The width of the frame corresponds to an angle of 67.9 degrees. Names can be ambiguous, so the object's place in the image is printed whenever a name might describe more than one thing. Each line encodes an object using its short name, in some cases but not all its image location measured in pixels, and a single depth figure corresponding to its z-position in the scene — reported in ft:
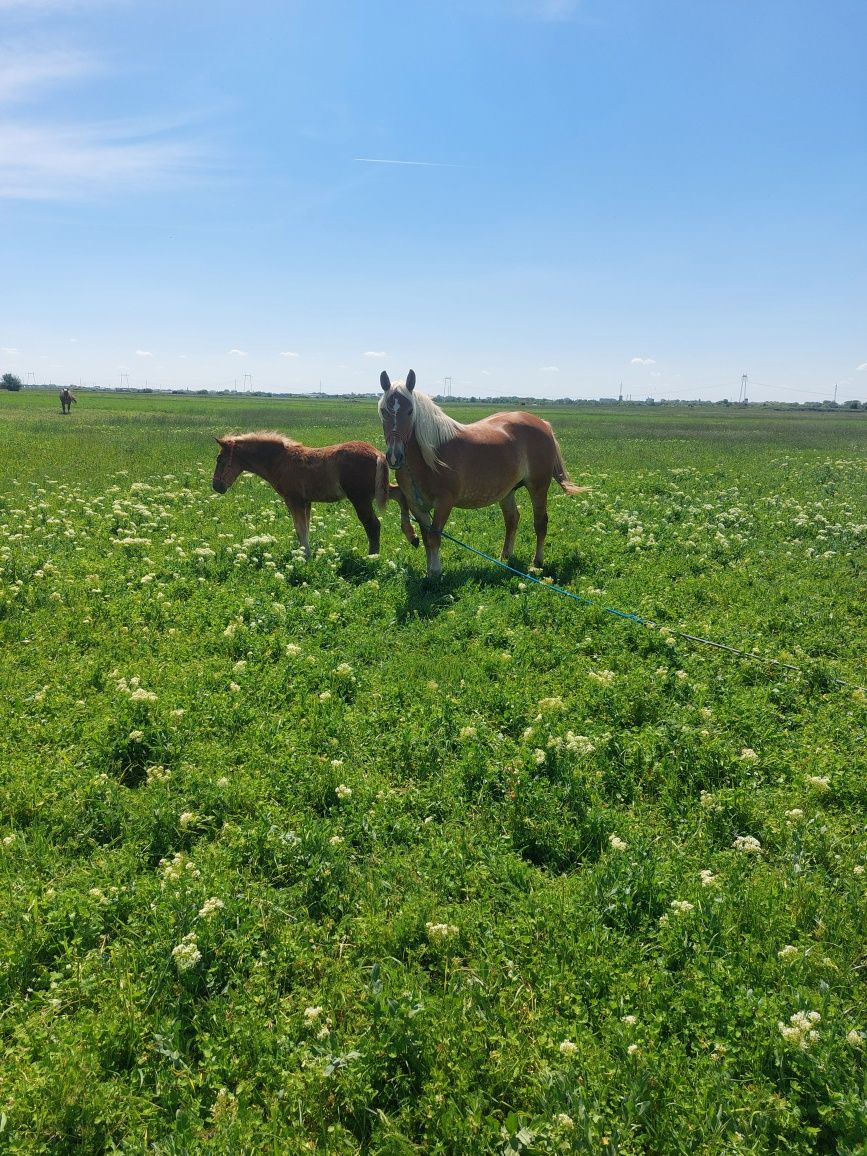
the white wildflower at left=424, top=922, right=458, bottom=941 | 12.79
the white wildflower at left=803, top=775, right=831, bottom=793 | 17.11
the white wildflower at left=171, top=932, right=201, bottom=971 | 11.99
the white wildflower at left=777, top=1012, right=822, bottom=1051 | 10.12
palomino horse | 32.76
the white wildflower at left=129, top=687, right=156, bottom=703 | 20.48
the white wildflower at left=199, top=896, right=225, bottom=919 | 13.04
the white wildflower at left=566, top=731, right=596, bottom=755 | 18.42
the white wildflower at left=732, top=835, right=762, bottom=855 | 15.05
